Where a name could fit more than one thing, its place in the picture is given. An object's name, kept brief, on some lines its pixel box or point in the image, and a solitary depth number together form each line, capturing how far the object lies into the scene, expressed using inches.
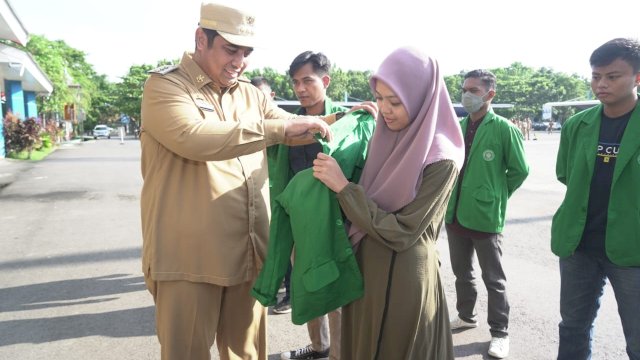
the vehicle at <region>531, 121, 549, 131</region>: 2374.5
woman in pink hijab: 74.4
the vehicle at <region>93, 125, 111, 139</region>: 1995.1
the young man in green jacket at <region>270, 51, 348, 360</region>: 135.1
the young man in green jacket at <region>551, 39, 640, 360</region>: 94.4
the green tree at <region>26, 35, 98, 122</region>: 1285.7
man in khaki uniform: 78.0
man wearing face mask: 137.9
